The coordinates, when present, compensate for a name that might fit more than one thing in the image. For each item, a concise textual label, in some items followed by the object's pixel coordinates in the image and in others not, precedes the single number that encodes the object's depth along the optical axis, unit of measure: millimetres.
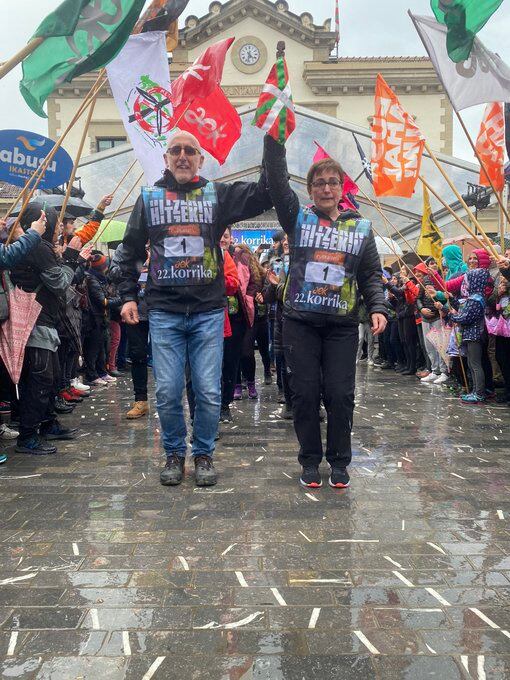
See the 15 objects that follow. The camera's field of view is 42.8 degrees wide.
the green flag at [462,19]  4879
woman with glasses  4266
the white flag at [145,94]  6410
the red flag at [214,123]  6680
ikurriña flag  3957
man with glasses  4324
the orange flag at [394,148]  8289
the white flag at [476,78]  5398
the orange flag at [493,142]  6773
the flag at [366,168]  11573
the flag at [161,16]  6168
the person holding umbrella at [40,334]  5238
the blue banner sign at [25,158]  6152
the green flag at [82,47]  3707
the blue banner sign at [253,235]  18953
